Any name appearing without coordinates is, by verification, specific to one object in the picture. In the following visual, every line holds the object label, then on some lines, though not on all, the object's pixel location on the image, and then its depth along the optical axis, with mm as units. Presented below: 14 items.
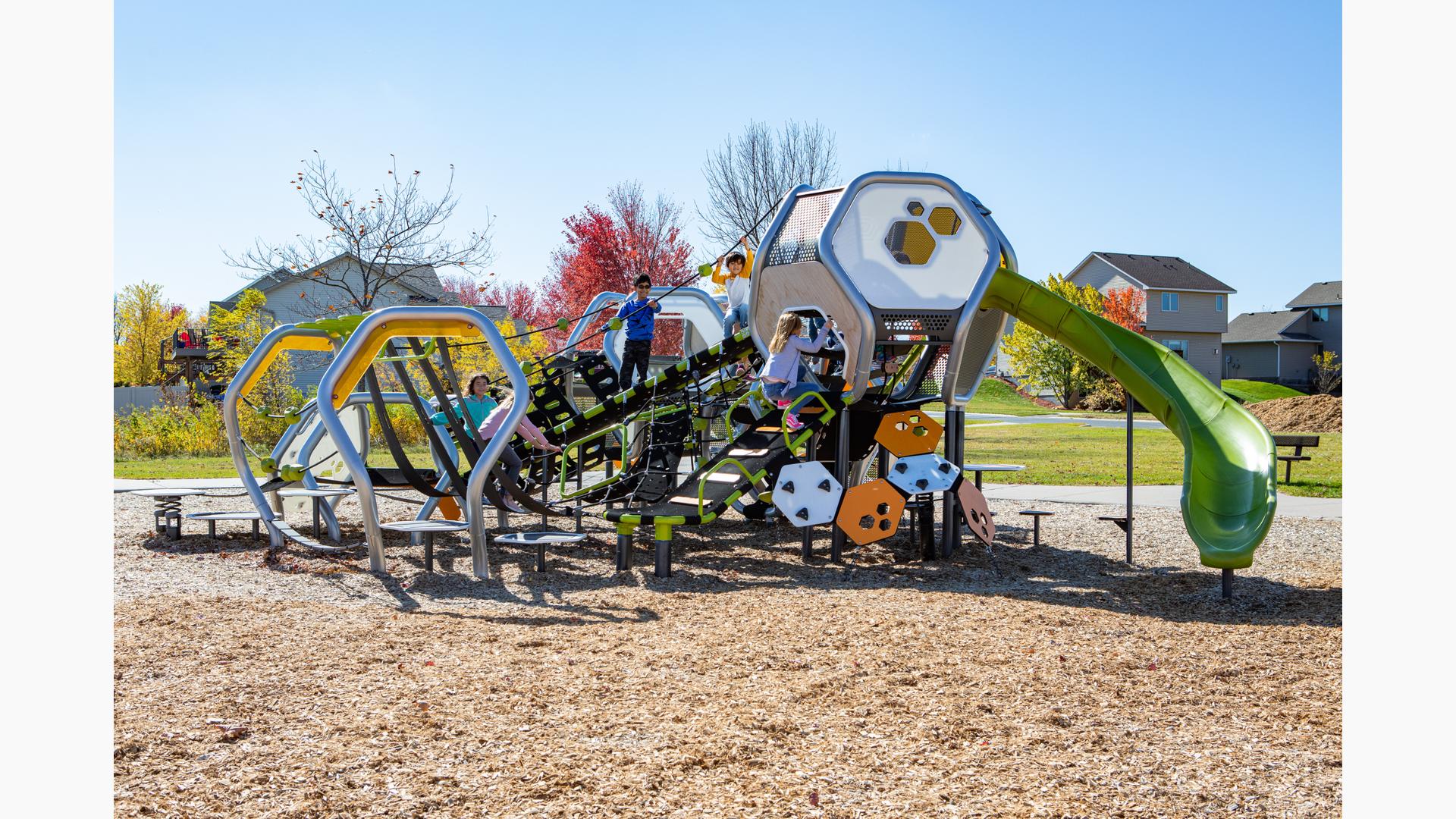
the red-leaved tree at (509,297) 41125
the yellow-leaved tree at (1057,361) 40281
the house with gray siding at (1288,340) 55812
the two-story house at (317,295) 32031
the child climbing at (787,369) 8828
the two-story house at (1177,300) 50375
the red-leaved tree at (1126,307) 44312
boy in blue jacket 11680
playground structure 7773
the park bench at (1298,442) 15766
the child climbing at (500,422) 10180
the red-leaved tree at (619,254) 31891
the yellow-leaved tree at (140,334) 36344
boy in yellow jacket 11344
